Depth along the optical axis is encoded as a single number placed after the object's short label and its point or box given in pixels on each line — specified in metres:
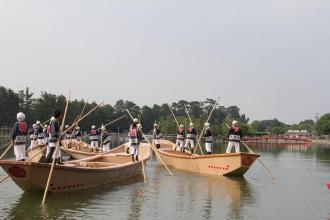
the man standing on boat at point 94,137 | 29.92
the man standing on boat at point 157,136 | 28.35
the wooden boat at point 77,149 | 25.84
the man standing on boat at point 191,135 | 24.86
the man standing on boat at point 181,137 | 26.31
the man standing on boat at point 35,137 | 27.83
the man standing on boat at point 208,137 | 22.12
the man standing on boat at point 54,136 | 14.25
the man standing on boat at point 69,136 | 31.06
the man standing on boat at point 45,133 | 28.09
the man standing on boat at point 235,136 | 20.67
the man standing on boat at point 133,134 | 20.09
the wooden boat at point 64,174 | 12.87
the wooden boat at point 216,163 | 19.62
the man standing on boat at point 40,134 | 28.73
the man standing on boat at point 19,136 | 14.74
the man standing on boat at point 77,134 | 34.51
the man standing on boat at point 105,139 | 28.44
